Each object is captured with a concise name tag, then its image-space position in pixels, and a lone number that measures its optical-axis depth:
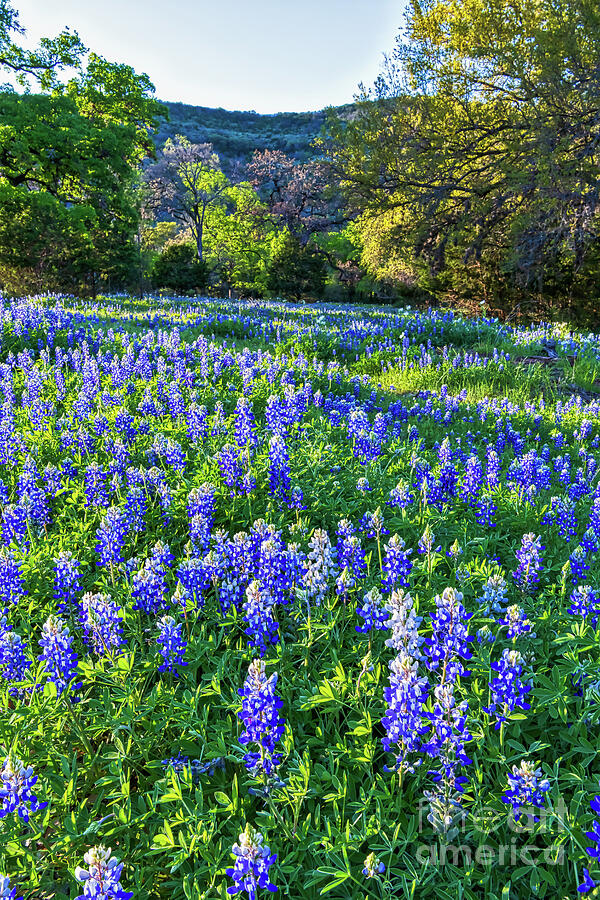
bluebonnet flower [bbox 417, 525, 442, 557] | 2.75
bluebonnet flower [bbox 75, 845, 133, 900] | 1.27
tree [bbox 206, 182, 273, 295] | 45.91
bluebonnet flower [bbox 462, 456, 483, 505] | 3.80
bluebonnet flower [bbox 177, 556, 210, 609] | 2.63
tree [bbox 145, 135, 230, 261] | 49.34
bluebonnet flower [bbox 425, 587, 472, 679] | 1.90
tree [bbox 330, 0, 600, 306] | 14.82
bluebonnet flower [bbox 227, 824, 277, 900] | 1.42
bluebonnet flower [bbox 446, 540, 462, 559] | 2.74
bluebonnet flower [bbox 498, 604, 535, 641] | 2.11
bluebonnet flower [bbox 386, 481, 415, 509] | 3.44
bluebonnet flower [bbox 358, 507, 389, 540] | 2.91
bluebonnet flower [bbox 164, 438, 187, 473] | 4.12
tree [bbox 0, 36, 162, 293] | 22.36
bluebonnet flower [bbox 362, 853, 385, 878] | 1.56
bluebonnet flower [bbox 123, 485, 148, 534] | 3.46
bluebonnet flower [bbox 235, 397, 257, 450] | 4.33
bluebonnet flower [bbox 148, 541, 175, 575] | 2.69
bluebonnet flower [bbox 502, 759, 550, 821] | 1.70
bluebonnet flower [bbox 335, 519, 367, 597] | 2.58
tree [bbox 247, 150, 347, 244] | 44.94
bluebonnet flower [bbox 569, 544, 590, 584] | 2.96
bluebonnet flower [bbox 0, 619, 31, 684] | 2.26
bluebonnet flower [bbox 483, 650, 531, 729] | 1.87
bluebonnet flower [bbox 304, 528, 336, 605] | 2.53
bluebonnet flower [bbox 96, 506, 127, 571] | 2.97
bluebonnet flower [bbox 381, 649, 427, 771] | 1.70
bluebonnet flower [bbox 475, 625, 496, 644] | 2.38
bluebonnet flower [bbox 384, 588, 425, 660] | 1.86
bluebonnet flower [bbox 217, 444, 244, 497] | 3.87
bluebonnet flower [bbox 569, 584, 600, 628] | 2.49
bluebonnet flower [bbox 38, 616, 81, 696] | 2.11
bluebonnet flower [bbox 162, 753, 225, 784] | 2.08
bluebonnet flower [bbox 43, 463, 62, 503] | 3.80
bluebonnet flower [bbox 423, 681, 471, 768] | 1.77
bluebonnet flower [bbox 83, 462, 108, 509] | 3.68
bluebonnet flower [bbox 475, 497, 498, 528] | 3.60
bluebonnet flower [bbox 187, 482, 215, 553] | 3.04
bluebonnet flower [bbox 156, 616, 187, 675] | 2.34
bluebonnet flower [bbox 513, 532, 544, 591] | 2.75
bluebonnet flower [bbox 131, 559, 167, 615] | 2.64
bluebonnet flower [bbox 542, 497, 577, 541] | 3.47
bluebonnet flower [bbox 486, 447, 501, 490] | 3.97
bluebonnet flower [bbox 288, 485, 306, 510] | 3.47
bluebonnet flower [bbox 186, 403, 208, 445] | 4.74
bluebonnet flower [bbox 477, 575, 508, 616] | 2.47
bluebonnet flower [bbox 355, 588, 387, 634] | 2.38
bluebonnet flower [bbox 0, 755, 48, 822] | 1.66
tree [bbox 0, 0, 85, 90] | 27.22
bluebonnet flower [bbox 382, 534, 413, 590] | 2.51
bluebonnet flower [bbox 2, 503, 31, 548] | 3.23
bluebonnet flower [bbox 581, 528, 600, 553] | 3.27
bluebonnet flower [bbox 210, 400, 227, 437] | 4.91
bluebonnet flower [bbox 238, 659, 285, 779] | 1.70
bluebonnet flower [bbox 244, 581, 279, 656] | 2.28
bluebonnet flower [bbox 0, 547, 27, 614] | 2.63
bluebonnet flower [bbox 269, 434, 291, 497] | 3.81
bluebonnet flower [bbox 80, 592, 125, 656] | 2.39
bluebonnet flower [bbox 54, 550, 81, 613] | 2.68
